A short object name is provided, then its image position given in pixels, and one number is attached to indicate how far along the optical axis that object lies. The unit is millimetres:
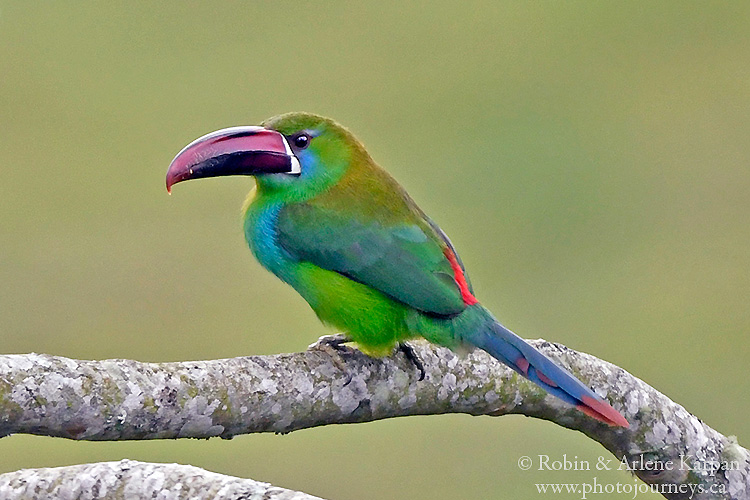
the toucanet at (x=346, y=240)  5289
